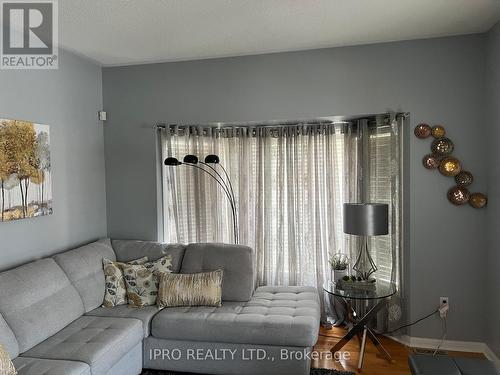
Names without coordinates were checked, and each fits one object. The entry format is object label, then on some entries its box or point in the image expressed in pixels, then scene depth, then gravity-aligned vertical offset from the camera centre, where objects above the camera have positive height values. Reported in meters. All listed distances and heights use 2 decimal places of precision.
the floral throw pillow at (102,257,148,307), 3.19 -0.90
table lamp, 2.97 -0.32
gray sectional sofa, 2.38 -1.06
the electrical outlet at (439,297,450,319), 3.16 -1.09
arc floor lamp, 3.80 +0.02
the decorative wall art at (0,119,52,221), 2.78 +0.10
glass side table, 2.95 -1.02
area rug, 2.84 -1.48
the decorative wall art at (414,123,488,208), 3.07 +0.11
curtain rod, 3.45 +0.57
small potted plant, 3.45 -0.82
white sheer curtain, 3.62 -0.10
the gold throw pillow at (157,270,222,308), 3.12 -0.92
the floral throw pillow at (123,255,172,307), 3.19 -0.87
